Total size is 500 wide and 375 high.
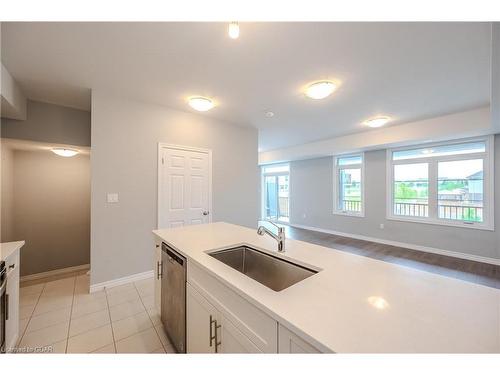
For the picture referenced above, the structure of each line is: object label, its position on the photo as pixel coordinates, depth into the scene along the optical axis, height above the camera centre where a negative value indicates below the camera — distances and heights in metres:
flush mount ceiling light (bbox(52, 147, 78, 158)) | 3.12 +0.57
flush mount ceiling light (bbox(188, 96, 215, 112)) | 2.86 +1.24
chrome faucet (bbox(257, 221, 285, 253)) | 1.40 -0.35
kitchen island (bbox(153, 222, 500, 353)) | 0.60 -0.45
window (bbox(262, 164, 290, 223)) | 7.54 -0.16
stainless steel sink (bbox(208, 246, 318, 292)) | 1.28 -0.57
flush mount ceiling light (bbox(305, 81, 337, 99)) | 2.46 +1.25
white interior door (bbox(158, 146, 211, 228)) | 3.16 +0.01
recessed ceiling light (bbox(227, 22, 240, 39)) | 1.49 +1.18
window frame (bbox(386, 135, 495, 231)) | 3.61 +0.14
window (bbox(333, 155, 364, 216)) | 5.42 +0.08
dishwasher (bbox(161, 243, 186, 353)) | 1.43 -0.85
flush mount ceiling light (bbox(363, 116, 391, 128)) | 3.71 +1.29
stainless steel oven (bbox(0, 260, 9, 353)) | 1.32 -0.79
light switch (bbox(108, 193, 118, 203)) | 2.74 -0.14
